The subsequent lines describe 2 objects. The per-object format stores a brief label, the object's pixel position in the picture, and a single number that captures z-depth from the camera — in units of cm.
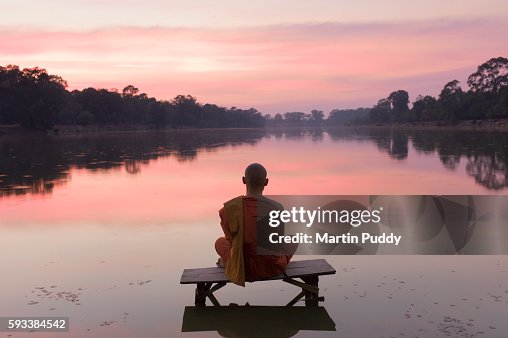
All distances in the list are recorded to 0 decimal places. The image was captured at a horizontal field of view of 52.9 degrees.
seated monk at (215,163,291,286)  675
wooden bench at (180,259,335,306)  681
